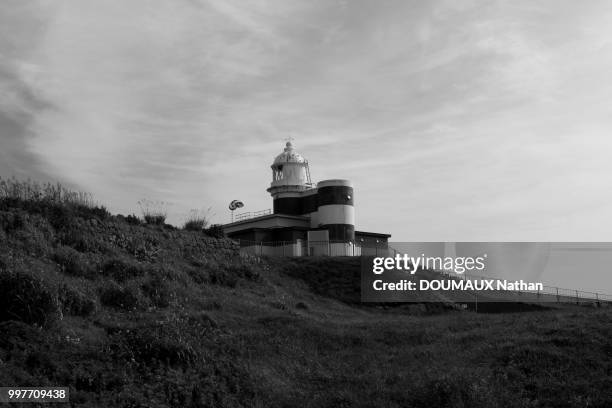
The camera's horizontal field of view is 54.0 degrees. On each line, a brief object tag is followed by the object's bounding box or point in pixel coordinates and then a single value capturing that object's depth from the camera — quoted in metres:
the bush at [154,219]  28.98
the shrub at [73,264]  18.25
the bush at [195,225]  32.50
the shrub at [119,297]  16.88
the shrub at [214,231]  32.12
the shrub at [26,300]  12.94
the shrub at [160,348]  12.71
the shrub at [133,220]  26.93
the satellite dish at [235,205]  50.84
